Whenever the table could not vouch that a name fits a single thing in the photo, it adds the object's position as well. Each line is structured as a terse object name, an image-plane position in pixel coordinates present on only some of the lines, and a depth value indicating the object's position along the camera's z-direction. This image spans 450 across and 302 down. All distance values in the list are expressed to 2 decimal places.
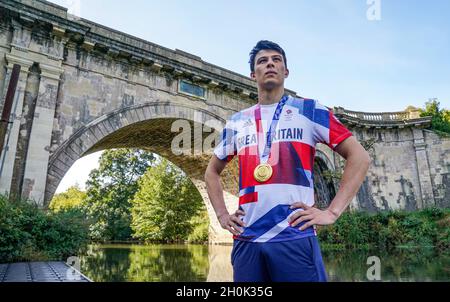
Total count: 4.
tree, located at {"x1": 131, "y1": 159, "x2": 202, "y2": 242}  29.83
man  1.54
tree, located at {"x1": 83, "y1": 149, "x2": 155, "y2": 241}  35.41
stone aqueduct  9.57
